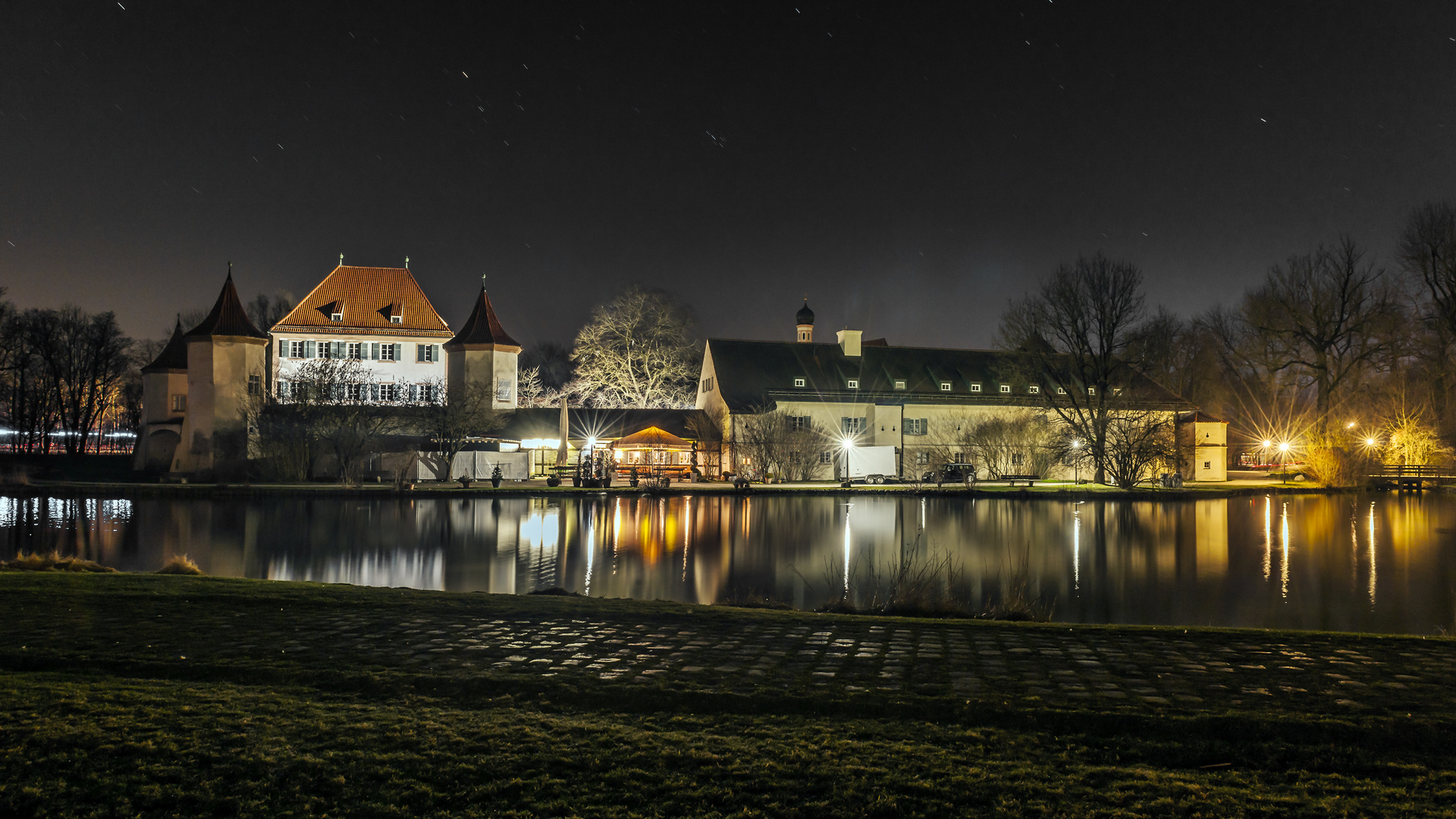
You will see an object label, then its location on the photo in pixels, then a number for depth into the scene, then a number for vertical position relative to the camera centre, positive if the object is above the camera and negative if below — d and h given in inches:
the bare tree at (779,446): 1776.6 -14.8
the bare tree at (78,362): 2310.5 +207.7
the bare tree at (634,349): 2155.5 +215.4
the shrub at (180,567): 511.8 -71.8
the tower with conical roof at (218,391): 1708.9 +94.0
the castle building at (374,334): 2100.1 +246.6
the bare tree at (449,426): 1667.1 +25.8
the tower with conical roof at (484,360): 1939.0 +170.9
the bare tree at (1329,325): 1865.2 +235.7
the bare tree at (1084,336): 1726.1 +194.6
